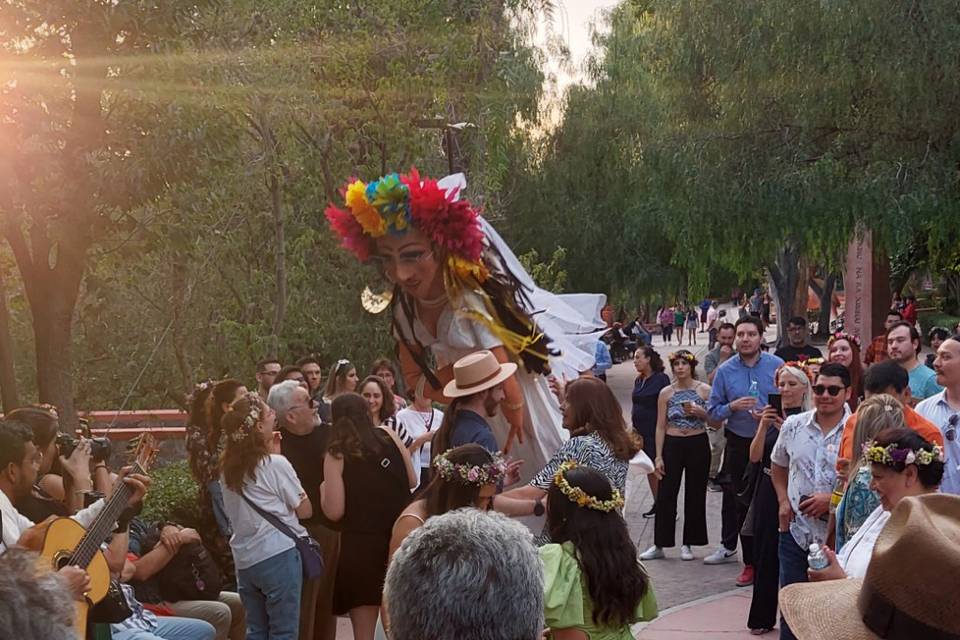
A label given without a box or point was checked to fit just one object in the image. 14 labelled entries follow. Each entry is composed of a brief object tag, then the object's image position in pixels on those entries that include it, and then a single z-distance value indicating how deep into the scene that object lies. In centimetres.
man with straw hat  605
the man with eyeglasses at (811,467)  681
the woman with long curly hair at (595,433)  647
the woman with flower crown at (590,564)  431
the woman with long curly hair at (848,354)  944
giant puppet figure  709
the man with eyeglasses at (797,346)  1116
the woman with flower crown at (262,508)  655
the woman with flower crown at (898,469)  491
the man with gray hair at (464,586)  286
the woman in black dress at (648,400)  1227
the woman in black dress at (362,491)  647
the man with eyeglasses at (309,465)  734
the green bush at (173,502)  799
